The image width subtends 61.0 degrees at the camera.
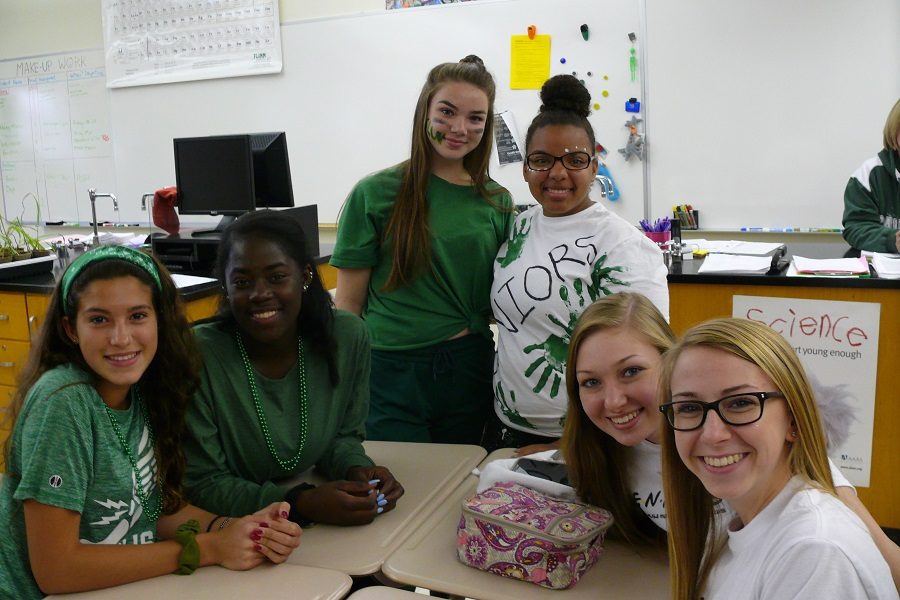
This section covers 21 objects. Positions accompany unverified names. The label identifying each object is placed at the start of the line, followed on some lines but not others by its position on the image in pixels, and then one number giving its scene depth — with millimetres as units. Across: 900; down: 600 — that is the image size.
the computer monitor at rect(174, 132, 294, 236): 3529
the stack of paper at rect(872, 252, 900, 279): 2548
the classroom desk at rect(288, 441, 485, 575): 1303
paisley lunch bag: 1182
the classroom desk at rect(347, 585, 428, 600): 1173
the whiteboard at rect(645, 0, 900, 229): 3547
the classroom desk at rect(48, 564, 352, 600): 1183
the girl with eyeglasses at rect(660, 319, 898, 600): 868
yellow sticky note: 4102
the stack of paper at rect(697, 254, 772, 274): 2689
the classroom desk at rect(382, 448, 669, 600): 1182
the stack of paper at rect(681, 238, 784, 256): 2964
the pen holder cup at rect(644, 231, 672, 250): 3111
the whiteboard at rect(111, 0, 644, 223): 4020
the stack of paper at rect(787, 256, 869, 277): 2557
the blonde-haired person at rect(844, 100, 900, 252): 3111
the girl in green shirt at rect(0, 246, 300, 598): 1179
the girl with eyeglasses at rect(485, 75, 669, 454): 1673
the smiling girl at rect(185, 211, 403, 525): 1437
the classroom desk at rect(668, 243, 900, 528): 2541
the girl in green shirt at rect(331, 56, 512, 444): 1858
